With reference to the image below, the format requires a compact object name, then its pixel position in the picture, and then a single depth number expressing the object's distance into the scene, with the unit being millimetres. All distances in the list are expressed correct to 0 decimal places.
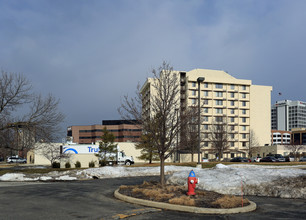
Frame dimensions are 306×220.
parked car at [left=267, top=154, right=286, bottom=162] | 56862
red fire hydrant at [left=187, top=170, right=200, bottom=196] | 11336
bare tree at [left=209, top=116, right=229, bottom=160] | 65137
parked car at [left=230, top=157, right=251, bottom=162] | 60344
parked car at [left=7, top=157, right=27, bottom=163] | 81275
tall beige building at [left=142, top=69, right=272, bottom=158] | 95812
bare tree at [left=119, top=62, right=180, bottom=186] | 13820
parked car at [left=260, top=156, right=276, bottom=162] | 55619
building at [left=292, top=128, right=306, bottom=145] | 163250
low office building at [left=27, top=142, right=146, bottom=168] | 41719
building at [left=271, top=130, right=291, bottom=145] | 177225
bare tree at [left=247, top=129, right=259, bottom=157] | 90788
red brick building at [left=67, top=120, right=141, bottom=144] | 126438
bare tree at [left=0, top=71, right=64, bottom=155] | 26453
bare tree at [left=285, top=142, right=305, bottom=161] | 80375
